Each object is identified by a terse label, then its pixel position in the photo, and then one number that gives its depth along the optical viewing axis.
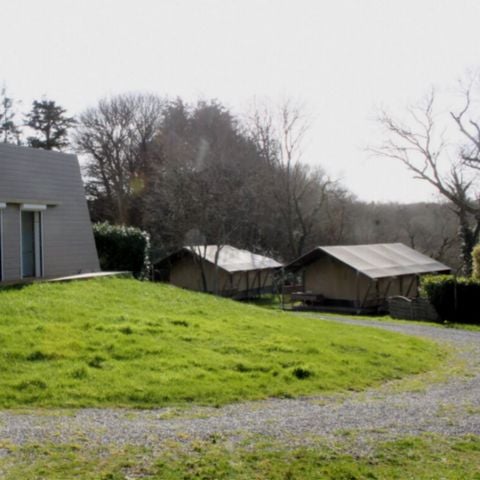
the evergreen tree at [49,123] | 46.31
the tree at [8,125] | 46.50
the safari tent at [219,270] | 37.16
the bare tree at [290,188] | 49.62
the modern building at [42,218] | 17.78
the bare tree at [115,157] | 46.56
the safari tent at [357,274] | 33.17
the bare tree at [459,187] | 40.06
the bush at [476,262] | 27.75
